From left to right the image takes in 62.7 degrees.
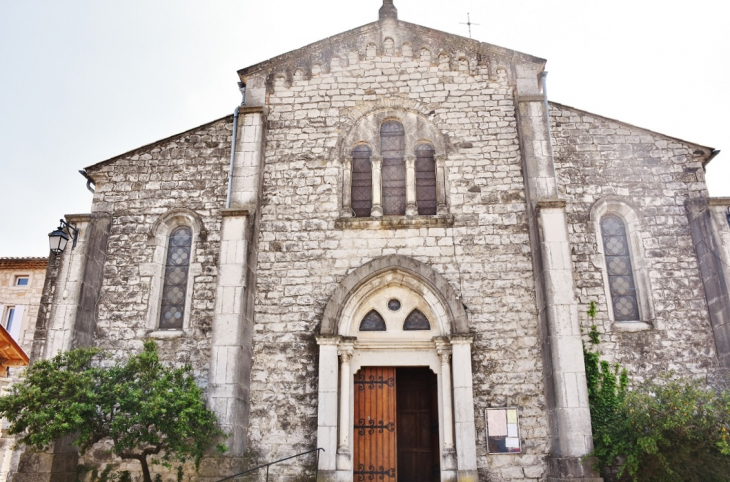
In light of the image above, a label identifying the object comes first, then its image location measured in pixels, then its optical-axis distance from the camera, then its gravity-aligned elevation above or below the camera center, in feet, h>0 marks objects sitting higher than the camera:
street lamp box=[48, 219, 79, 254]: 36.96 +11.95
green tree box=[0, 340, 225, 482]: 28.32 +1.54
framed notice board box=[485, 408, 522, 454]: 32.14 +0.56
